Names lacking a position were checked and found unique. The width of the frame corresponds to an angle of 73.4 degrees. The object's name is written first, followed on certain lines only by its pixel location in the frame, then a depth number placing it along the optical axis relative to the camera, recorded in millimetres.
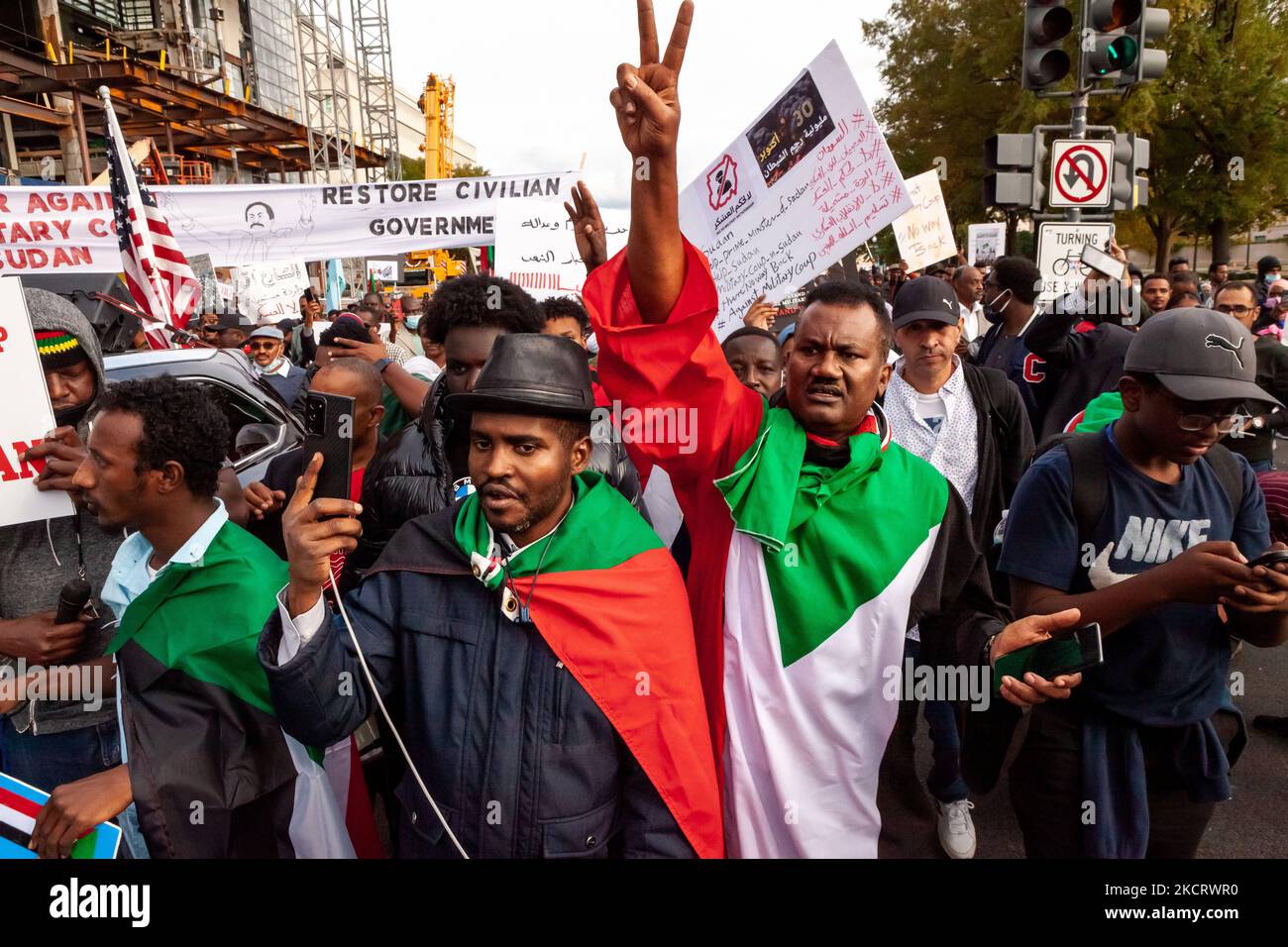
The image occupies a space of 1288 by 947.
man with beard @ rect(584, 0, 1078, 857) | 2006
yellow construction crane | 28797
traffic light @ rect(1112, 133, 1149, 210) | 6398
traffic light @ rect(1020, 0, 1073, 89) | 6055
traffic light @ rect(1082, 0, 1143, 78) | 5992
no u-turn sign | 6078
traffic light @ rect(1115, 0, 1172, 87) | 5938
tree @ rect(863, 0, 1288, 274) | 23438
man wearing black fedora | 1773
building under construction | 17984
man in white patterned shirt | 3576
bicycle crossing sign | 5625
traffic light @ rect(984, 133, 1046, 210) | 6664
